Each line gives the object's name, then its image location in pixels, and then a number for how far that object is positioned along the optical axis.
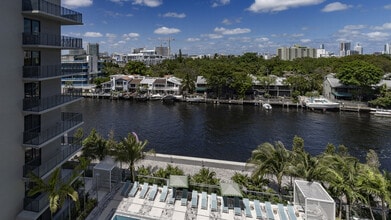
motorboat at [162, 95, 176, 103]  88.95
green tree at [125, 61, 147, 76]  122.75
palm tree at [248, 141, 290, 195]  22.61
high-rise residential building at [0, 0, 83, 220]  15.47
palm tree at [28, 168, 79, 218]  15.89
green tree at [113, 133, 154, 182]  24.94
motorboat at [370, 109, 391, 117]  67.69
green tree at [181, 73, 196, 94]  92.81
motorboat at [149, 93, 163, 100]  92.25
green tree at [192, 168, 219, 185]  24.02
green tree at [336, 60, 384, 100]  74.00
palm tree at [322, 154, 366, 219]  18.61
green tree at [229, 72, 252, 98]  85.88
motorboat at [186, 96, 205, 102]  87.56
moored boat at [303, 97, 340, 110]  75.31
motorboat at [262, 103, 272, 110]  77.95
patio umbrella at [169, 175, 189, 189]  21.75
